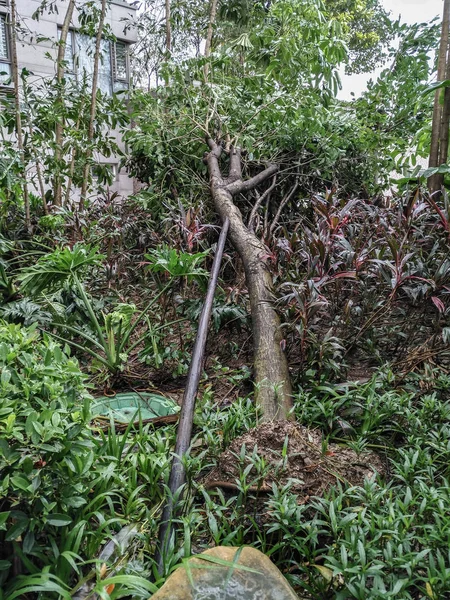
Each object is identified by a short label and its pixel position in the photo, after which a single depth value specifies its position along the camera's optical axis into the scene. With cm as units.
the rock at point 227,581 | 97
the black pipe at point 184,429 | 116
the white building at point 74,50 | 834
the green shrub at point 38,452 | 102
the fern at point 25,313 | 244
